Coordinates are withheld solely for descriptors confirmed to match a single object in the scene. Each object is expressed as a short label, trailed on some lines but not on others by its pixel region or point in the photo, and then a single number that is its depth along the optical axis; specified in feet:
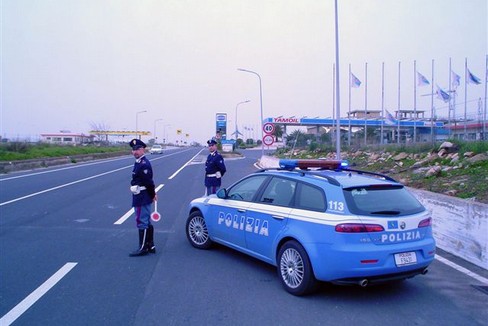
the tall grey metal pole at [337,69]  50.05
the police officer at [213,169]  35.70
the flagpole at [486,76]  84.89
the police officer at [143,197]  24.28
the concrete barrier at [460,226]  22.62
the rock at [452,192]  33.09
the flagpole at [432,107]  90.89
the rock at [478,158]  42.24
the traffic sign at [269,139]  81.92
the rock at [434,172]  42.01
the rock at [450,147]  53.06
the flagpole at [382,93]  112.16
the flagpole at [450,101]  103.33
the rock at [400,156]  62.15
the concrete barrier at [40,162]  88.63
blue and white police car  16.89
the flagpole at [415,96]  106.59
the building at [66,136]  427.66
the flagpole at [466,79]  96.52
